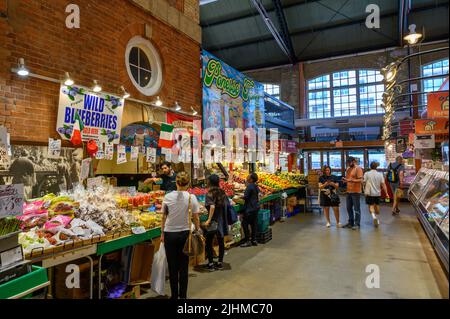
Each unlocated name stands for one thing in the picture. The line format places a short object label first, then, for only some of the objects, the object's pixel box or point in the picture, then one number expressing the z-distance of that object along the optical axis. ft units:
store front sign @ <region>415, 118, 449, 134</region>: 23.47
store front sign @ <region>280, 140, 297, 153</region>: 46.16
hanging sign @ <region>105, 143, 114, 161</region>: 17.85
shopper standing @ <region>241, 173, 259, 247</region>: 21.24
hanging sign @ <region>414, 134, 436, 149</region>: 23.68
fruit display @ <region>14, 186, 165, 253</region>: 10.57
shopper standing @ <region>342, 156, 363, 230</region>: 25.70
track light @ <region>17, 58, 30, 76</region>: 13.74
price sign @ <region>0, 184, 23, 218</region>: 8.25
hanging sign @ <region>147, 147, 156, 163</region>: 20.90
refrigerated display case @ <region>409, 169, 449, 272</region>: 11.48
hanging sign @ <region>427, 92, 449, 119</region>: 16.01
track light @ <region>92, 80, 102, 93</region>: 17.11
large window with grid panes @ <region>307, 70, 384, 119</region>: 59.57
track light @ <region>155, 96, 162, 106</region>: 21.43
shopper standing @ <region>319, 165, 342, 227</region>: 26.40
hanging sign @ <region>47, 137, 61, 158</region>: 14.93
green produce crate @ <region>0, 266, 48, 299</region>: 7.80
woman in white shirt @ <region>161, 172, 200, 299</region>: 12.05
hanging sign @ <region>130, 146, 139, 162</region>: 19.11
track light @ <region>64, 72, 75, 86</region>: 15.65
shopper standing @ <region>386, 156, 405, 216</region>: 34.08
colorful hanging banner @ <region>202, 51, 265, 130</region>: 27.48
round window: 20.53
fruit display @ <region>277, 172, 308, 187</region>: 37.28
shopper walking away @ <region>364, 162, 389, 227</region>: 27.25
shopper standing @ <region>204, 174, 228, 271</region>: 16.38
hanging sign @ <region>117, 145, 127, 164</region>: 18.22
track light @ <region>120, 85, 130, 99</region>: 18.93
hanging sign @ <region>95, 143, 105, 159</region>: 17.31
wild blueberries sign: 15.62
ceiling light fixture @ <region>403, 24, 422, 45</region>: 19.24
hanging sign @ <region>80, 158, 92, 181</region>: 16.37
